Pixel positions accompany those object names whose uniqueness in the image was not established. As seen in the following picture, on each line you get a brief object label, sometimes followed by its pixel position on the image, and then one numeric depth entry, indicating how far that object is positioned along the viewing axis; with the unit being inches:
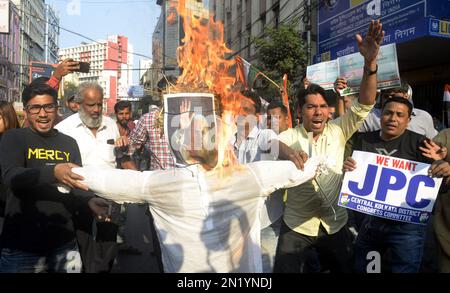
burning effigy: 82.9
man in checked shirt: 162.9
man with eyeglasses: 100.6
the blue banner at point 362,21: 366.6
